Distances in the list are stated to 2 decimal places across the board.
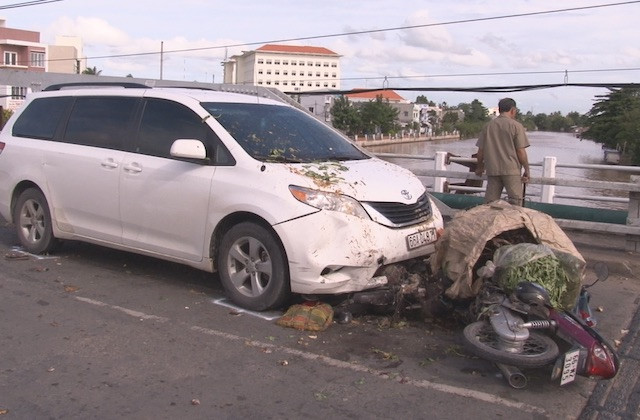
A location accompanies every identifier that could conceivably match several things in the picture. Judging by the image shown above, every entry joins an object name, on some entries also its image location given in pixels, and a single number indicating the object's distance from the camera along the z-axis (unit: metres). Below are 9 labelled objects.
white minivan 5.08
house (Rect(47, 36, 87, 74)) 91.62
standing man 7.54
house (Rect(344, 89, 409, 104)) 85.64
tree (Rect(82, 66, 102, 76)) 86.76
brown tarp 5.08
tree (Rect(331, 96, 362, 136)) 55.91
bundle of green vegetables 4.62
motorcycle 3.97
